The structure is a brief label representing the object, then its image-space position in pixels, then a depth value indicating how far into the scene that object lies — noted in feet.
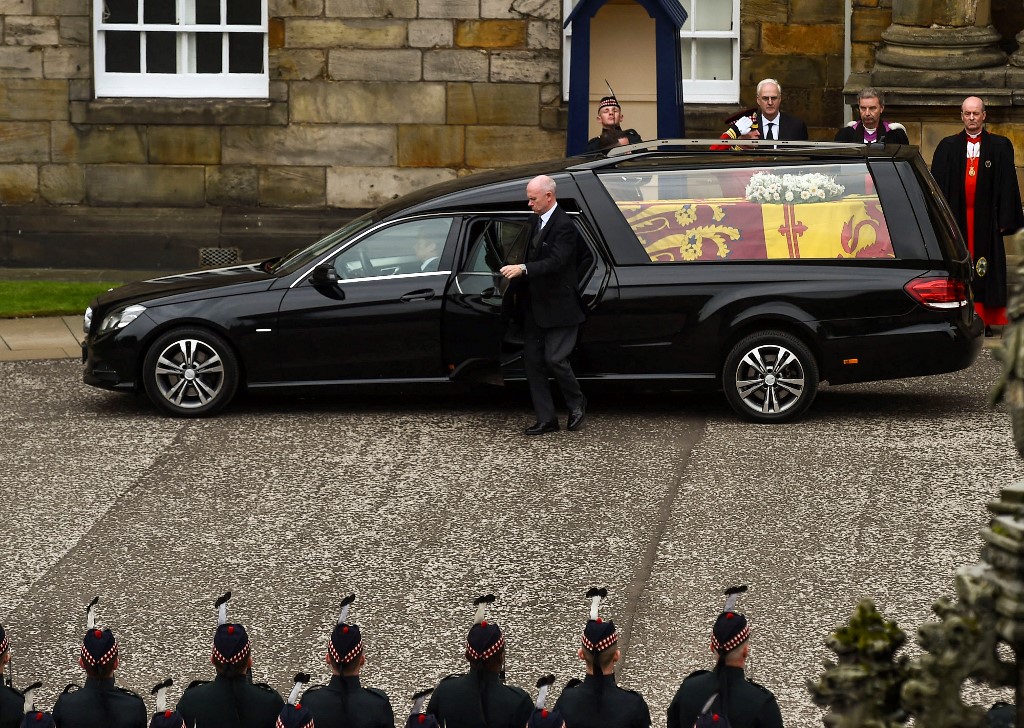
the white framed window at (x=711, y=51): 113.38
